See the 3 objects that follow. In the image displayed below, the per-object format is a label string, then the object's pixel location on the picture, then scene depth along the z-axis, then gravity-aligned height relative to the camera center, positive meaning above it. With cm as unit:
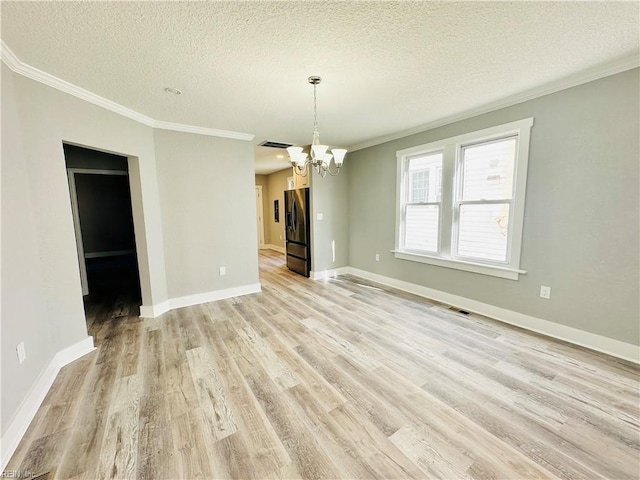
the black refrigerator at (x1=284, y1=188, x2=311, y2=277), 517 -43
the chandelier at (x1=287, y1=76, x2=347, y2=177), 244 +51
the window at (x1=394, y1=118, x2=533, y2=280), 297 +8
